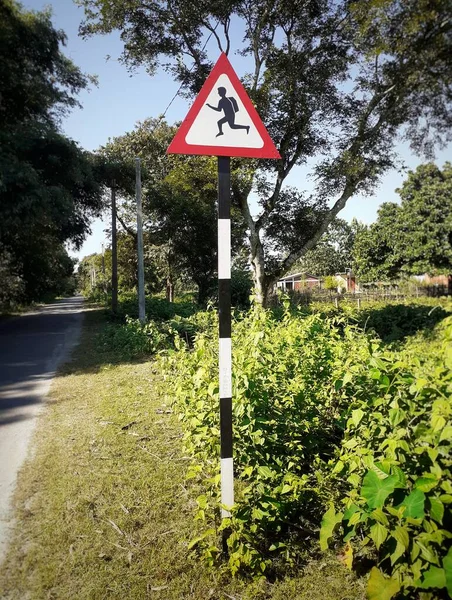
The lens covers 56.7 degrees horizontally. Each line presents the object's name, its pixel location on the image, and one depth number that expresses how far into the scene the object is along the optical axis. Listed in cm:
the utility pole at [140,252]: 1608
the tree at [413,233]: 3956
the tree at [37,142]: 1404
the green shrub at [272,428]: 269
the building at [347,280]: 6129
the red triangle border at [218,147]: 264
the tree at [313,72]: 1366
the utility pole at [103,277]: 5025
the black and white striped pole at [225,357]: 266
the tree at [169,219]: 2420
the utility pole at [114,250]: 2042
